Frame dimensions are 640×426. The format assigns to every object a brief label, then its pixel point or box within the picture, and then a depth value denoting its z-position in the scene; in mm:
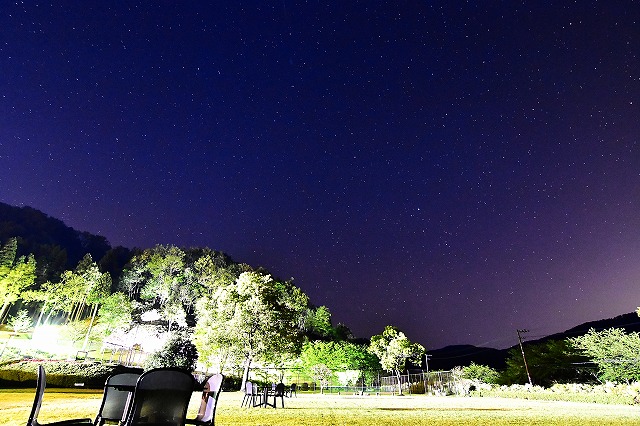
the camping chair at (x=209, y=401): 4348
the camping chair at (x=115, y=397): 4488
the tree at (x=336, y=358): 46188
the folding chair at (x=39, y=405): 3311
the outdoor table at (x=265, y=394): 13180
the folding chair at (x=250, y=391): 13242
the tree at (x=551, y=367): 48406
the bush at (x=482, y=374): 49528
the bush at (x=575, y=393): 19691
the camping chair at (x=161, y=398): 3305
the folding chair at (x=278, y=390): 12859
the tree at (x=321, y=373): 45044
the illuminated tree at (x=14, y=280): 39719
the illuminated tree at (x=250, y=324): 23453
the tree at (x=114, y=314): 45406
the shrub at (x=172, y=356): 29562
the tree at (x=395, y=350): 45781
